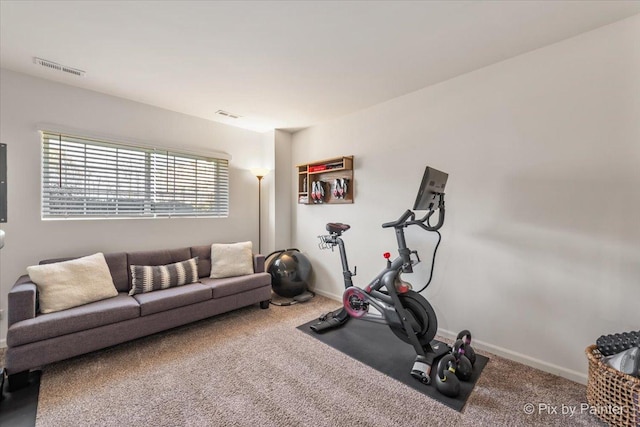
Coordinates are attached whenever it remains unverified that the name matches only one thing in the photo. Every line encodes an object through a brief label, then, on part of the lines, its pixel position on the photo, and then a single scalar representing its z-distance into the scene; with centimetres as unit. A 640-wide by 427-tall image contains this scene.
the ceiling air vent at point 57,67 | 238
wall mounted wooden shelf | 362
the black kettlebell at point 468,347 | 217
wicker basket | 148
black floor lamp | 443
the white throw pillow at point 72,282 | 226
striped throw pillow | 283
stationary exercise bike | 213
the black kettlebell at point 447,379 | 183
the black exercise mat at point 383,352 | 193
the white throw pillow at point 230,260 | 339
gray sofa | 197
